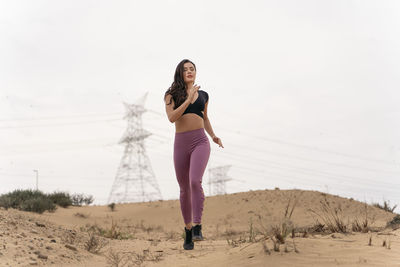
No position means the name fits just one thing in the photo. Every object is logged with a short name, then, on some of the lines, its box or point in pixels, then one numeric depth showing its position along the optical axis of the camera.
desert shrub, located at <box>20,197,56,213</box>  17.27
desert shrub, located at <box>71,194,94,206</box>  23.03
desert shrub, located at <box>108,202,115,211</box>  21.36
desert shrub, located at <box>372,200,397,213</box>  18.03
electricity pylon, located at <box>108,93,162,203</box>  31.83
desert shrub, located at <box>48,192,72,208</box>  20.86
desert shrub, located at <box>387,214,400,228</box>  8.33
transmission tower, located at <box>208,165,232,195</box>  41.75
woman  6.06
